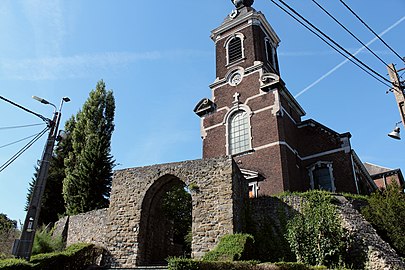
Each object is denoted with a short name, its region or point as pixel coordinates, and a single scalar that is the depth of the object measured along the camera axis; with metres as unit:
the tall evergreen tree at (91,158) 21.95
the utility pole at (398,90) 9.98
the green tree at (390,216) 13.37
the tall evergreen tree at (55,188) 25.00
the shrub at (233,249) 11.18
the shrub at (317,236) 12.02
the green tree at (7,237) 15.92
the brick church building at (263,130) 19.91
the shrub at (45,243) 15.20
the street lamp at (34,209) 10.07
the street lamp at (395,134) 10.70
